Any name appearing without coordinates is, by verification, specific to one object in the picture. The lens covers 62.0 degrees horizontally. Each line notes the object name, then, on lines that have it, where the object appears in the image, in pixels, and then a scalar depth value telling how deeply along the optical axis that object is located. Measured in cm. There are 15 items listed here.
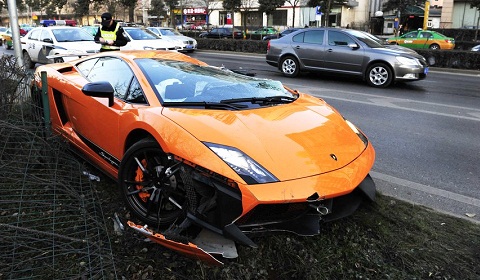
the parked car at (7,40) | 2673
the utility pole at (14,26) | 754
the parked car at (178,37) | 2223
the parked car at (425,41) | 2452
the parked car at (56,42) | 1224
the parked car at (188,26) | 5342
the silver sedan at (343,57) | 1065
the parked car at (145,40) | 1634
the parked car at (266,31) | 4106
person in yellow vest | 783
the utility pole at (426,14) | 2636
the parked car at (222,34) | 3833
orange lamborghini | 251
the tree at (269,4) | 4291
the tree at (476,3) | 2487
